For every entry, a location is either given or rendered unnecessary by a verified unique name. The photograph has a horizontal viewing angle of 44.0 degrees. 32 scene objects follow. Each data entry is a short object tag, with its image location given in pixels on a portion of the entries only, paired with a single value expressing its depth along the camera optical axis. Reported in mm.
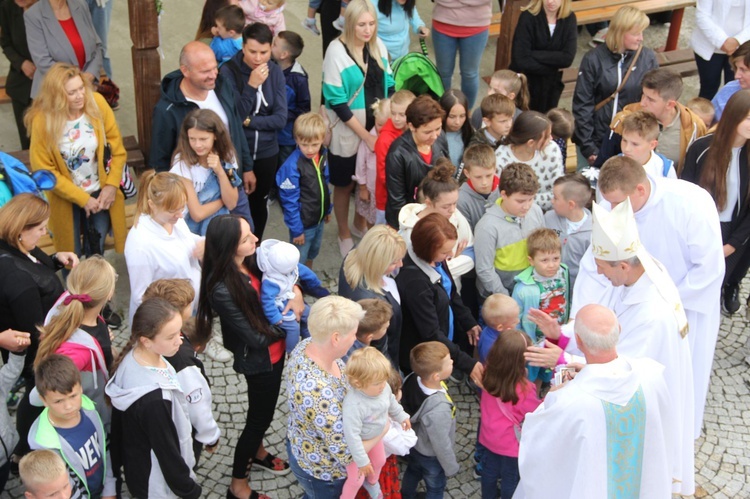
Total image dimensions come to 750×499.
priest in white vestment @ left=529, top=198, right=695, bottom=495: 5074
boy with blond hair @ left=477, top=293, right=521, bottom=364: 5652
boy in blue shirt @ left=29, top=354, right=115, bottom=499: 4332
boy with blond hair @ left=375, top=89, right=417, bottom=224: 6668
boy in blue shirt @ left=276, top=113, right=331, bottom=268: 6422
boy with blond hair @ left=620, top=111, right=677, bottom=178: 6344
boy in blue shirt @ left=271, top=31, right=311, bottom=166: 7105
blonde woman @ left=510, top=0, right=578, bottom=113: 7898
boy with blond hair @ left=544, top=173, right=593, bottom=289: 6117
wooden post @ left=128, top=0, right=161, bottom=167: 6898
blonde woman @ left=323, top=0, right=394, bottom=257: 7027
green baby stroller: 7340
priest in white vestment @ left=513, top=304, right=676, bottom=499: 4578
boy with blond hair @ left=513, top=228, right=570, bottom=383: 5852
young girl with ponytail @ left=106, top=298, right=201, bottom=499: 4465
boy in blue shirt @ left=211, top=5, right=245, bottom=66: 7051
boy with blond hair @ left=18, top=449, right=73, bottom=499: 4160
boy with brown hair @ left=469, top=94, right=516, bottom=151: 6742
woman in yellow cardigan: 5980
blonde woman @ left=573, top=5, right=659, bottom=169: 7613
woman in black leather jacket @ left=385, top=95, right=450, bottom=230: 6348
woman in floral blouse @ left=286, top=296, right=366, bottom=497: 4508
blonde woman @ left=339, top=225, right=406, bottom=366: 5172
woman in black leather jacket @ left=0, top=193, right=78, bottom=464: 5020
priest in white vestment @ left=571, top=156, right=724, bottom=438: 5816
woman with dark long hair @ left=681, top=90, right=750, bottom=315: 6344
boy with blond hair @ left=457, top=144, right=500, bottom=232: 6258
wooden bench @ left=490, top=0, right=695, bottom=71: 9789
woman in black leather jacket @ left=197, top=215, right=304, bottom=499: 4926
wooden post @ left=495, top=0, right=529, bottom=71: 8562
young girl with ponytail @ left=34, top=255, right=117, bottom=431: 4637
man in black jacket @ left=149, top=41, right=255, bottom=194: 6159
